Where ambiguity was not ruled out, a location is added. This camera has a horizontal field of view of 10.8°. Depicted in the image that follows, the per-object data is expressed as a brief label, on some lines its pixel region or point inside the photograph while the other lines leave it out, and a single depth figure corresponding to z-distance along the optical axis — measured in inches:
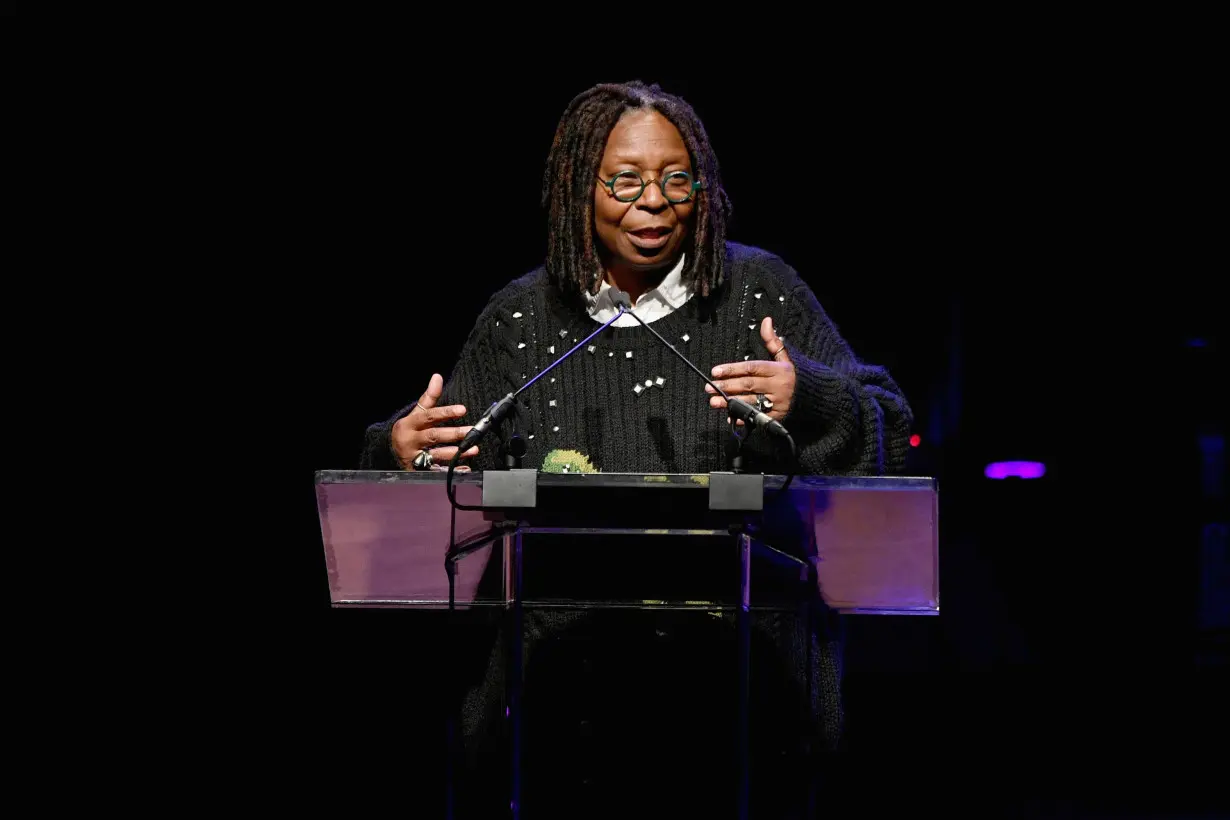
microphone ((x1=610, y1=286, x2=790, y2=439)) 340.0
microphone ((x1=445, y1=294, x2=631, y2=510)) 341.1
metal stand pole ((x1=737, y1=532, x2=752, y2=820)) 340.3
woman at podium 358.2
